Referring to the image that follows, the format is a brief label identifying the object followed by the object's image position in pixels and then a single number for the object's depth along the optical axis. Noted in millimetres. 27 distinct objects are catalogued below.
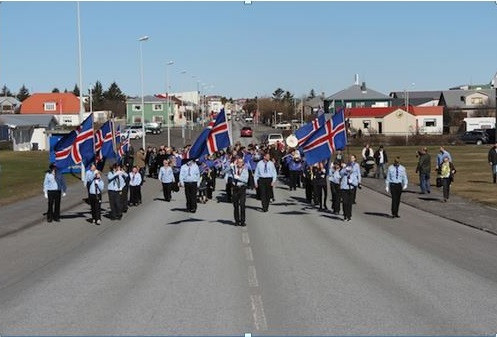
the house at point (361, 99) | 120500
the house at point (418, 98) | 145750
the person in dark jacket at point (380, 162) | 35216
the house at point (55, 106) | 121688
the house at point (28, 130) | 65062
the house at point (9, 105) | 128750
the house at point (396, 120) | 95062
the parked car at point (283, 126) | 112950
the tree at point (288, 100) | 190012
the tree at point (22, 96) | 188250
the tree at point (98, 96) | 165375
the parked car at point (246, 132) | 91250
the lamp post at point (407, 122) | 94662
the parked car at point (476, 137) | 73500
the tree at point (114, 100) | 162375
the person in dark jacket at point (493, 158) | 30828
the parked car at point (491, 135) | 73188
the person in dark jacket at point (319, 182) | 22578
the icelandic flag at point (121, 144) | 32391
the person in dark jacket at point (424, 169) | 26844
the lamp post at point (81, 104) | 35450
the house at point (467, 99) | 121456
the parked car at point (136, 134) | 85438
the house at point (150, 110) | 140750
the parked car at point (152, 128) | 100625
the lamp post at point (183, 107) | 149725
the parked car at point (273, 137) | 68250
